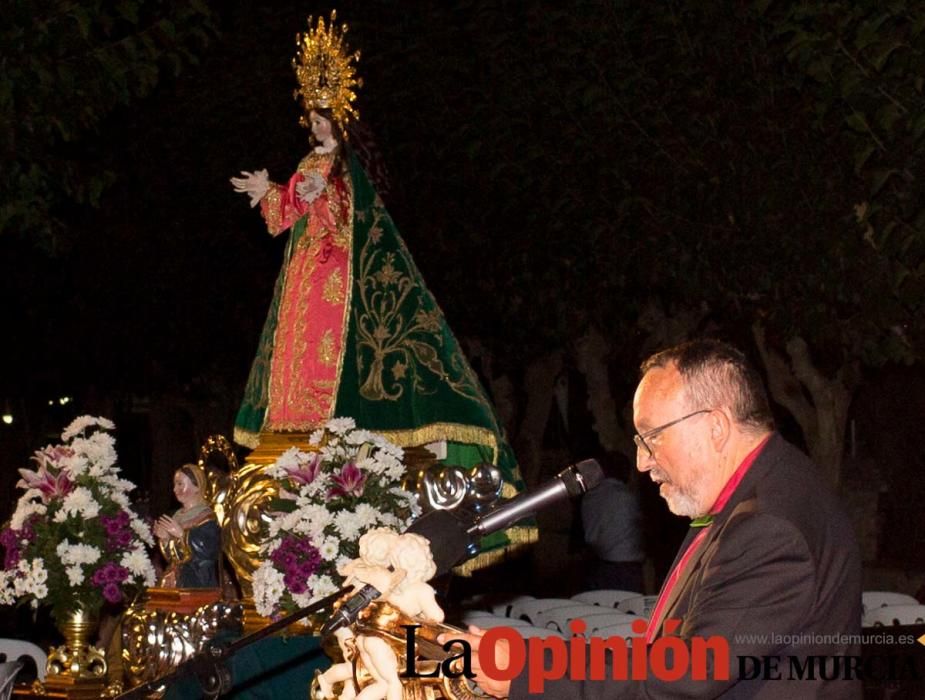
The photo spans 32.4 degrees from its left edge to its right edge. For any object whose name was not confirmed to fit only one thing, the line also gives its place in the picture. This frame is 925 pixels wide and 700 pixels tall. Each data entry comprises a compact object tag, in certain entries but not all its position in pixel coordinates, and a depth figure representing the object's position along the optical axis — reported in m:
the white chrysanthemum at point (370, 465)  6.96
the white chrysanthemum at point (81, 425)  8.37
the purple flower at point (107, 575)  7.99
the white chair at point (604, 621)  8.56
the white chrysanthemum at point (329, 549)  6.74
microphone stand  3.65
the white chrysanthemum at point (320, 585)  6.74
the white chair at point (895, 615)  9.41
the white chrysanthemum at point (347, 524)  6.80
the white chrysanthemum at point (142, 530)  8.26
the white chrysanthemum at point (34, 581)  7.93
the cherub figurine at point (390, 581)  3.74
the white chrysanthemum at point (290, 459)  7.30
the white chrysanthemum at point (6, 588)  8.09
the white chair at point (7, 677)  6.01
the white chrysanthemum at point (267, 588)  6.81
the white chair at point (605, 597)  11.21
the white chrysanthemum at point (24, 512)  8.10
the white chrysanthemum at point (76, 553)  7.92
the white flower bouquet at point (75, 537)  7.96
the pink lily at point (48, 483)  8.16
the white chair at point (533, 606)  10.62
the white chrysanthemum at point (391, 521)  6.87
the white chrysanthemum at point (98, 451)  8.28
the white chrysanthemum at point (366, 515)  6.83
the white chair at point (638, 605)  9.78
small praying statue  8.02
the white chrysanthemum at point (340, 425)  7.14
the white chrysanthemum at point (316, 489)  6.95
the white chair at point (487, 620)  8.95
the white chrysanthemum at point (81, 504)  8.02
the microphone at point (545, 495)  3.54
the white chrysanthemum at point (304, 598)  6.77
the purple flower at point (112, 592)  7.97
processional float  8.47
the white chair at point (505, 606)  11.41
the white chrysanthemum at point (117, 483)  8.24
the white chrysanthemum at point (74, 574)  7.91
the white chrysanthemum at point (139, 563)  8.09
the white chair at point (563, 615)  9.65
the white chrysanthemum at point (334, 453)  7.01
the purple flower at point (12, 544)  8.09
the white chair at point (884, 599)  10.34
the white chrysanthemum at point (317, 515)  6.81
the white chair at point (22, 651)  9.04
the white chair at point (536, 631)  8.02
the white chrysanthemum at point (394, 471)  7.03
